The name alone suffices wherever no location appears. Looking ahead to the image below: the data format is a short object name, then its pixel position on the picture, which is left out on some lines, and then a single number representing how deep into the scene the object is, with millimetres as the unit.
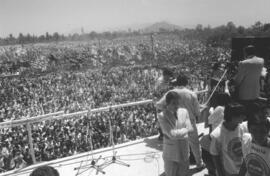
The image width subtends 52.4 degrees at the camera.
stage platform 3939
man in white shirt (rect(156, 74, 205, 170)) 3453
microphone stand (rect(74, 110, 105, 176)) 3998
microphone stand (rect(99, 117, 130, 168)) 4172
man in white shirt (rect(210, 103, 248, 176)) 2522
